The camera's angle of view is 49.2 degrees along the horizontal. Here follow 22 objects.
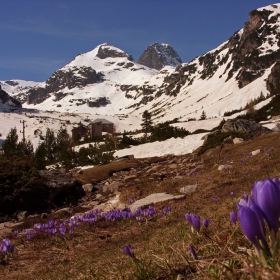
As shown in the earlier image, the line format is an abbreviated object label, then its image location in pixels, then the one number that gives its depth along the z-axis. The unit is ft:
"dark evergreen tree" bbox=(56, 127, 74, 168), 87.15
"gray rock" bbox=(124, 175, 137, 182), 46.65
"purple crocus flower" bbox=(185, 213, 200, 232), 6.49
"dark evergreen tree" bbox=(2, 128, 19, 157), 113.95
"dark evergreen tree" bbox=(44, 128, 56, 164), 131.68
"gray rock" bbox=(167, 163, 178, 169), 52.59
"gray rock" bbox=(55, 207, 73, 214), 31.04
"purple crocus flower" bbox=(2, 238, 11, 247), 12.05
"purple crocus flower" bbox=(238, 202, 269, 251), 3.46
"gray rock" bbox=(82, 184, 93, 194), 45.83
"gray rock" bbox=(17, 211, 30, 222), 32.96
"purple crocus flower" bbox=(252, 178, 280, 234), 3.40
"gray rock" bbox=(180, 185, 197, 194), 27.39
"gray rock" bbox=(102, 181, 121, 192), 42.75
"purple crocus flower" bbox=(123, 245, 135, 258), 5.54
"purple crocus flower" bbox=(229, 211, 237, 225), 6.48
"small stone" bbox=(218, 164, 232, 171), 32.81
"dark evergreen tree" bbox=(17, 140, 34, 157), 121.08
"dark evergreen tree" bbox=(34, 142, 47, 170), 75.87
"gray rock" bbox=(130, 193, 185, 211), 23.16
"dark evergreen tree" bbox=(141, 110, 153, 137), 234.38
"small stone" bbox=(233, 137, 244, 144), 63.19
